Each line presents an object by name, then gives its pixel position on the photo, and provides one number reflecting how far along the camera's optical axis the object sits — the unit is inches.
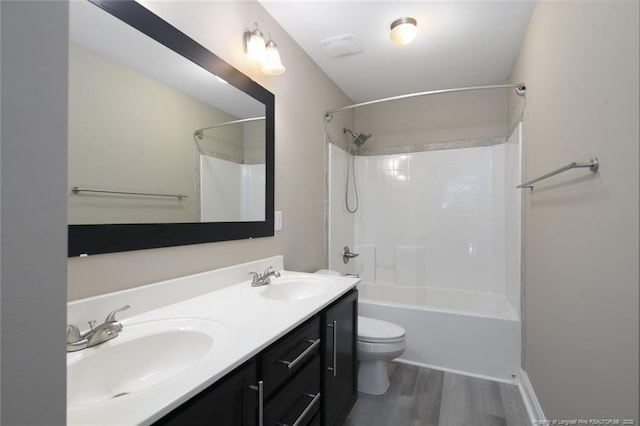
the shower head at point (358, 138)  113.7
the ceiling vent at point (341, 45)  77.5
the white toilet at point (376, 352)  71.3
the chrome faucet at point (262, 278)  57.3
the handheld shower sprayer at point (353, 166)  114.5
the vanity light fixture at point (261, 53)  59.4
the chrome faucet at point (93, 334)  30.0
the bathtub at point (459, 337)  78.4
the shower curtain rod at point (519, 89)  74.6
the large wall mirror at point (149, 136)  35.5
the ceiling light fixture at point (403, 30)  68.6
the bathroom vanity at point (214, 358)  24.1
